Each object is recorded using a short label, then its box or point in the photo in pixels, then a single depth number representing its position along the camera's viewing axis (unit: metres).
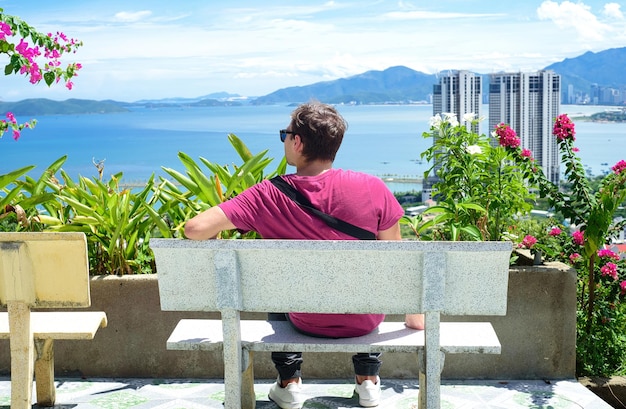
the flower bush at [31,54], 4.56
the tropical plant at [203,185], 4.17
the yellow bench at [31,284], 3.09
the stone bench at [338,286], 2.78
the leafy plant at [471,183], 4.28
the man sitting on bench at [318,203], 3.10
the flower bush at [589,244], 4.11
